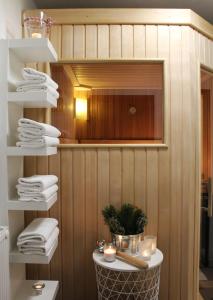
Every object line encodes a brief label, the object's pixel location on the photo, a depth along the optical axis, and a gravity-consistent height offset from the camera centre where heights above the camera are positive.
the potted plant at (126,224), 1.90 -0.53
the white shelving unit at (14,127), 1.64 +0.13
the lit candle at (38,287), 1.77 -0.88
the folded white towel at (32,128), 1.61 +0.11
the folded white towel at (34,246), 1.65 -0.58
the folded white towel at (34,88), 1.66 +0.35
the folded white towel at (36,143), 1.61 +0.03
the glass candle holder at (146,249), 1.83 -0.68
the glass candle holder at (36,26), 1.73 +0.74
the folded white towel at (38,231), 1.65 -0.50
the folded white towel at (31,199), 1.63 -0.30
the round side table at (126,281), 1.78 -0.88
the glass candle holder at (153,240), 1.94 -0.65
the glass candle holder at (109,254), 1.78 -0.67
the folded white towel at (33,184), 1.62 -0.21
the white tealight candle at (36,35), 1.73 +0.69
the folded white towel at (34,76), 1.66 +0.42
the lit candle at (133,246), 1.88 -0.66
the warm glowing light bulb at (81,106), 2.13 +0.31
